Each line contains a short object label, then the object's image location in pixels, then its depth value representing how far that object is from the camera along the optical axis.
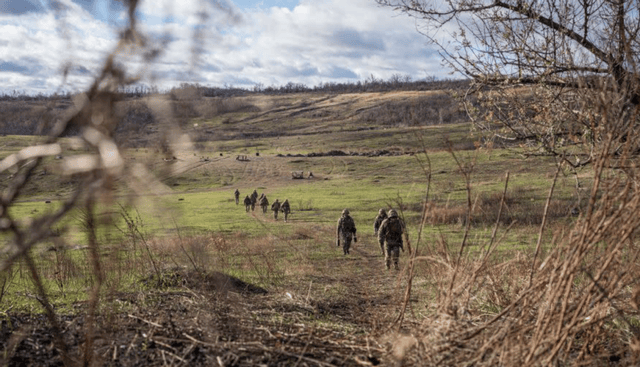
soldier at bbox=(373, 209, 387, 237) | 19.77
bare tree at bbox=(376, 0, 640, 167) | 7.63
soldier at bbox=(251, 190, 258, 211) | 45.86
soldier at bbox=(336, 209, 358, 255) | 18.73
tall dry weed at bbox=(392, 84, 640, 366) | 3.55
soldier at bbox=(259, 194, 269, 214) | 44.38
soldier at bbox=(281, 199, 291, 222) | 37.69
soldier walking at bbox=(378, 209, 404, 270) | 15.27
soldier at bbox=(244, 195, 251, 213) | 45.43
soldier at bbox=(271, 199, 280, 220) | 39.47
